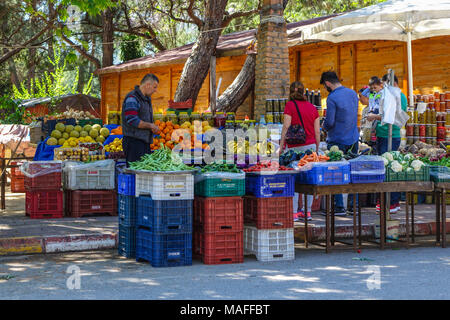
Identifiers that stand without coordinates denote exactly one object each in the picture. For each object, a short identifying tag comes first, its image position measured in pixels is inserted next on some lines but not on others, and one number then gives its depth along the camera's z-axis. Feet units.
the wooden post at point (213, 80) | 54.33
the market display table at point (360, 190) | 25.94
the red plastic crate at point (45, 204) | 36.06
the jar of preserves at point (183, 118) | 39.42
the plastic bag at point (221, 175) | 24.06
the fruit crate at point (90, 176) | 37.55
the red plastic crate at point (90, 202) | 37.42
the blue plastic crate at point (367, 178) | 26.58
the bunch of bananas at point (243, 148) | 29.70
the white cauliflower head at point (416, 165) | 28.17
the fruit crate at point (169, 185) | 23.32
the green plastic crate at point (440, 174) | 28.89
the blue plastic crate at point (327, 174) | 25.63
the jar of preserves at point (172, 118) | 39.14
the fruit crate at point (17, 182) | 54.19
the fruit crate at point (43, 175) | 35.76
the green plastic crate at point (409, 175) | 27.81
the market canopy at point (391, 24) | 33.40
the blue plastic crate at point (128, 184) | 25.46
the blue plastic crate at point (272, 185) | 24.84
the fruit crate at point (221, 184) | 23.95
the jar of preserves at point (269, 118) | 41.82
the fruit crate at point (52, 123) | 44.60
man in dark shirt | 27.86
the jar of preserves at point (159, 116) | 38.40
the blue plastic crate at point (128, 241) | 25.77
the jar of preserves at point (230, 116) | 42.01
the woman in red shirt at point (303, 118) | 30.86
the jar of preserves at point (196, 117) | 40.13
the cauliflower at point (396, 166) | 27.63
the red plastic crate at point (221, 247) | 24.21
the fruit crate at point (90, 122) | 46.01
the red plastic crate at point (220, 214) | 24.02
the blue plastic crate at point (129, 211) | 25.55
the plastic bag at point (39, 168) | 35.65
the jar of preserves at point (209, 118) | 40.22
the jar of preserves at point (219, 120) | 39.73
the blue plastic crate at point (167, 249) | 23.57
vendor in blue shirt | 30.99
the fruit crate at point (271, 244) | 25.16
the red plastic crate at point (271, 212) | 25.00
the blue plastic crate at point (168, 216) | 23.38
